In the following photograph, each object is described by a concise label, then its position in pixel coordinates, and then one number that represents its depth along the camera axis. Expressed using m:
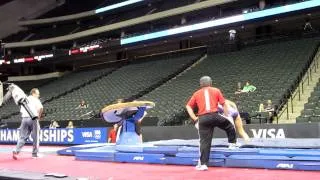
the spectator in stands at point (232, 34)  26.33
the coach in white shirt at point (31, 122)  11.20
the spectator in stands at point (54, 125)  21.36
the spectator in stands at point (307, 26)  25.25
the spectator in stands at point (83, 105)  25.64
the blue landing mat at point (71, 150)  12.55
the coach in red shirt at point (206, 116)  8.01
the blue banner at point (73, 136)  18.97
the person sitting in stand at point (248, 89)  19.23
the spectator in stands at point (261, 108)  16.56
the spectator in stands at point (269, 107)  16.22
